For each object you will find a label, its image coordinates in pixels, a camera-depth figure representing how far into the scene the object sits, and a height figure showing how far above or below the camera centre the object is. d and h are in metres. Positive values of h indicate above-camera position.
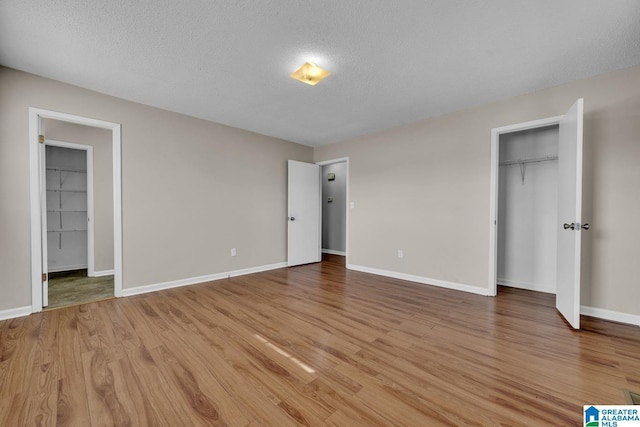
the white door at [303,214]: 4.92 -0.07
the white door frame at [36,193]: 2.61 +0.18
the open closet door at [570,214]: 2.23 -0.02
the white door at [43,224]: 2.71 -0.15
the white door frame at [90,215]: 4.16 -0.08
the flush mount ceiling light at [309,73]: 2.34 +1.31
